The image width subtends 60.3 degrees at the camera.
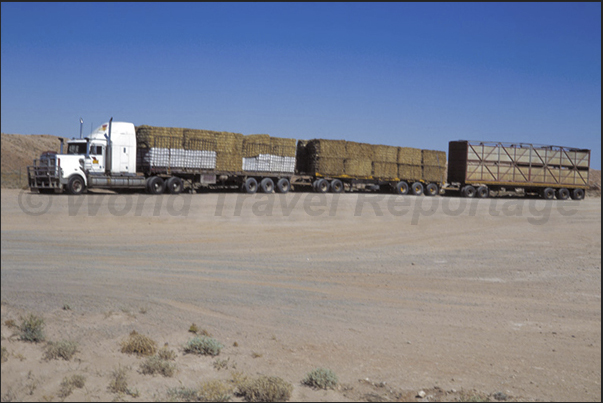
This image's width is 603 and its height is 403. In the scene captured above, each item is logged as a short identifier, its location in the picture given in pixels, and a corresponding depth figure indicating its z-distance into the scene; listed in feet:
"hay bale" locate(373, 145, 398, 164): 110.28
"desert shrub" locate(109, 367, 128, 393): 21.49
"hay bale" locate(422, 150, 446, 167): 117.50
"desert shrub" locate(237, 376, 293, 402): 20.34
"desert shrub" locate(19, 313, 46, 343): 26.25
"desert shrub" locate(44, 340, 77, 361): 24.31
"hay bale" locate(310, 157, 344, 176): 103.09
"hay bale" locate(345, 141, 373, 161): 106.42
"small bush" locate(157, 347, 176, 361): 24.65
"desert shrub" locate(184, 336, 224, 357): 25.11
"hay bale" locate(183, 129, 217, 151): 89.40
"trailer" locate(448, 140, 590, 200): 114.01
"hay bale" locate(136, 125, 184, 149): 86.17
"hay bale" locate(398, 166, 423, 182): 113.91
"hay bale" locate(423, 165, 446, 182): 117.25
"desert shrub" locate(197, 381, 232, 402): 20.38
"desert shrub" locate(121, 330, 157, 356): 25.22
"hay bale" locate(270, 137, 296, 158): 99.30
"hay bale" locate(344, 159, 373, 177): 106.32
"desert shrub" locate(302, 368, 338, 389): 21.50
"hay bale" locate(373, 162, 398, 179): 110.62
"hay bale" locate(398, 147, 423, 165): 113.73
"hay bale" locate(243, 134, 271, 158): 95.96
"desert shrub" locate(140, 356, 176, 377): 22.88
